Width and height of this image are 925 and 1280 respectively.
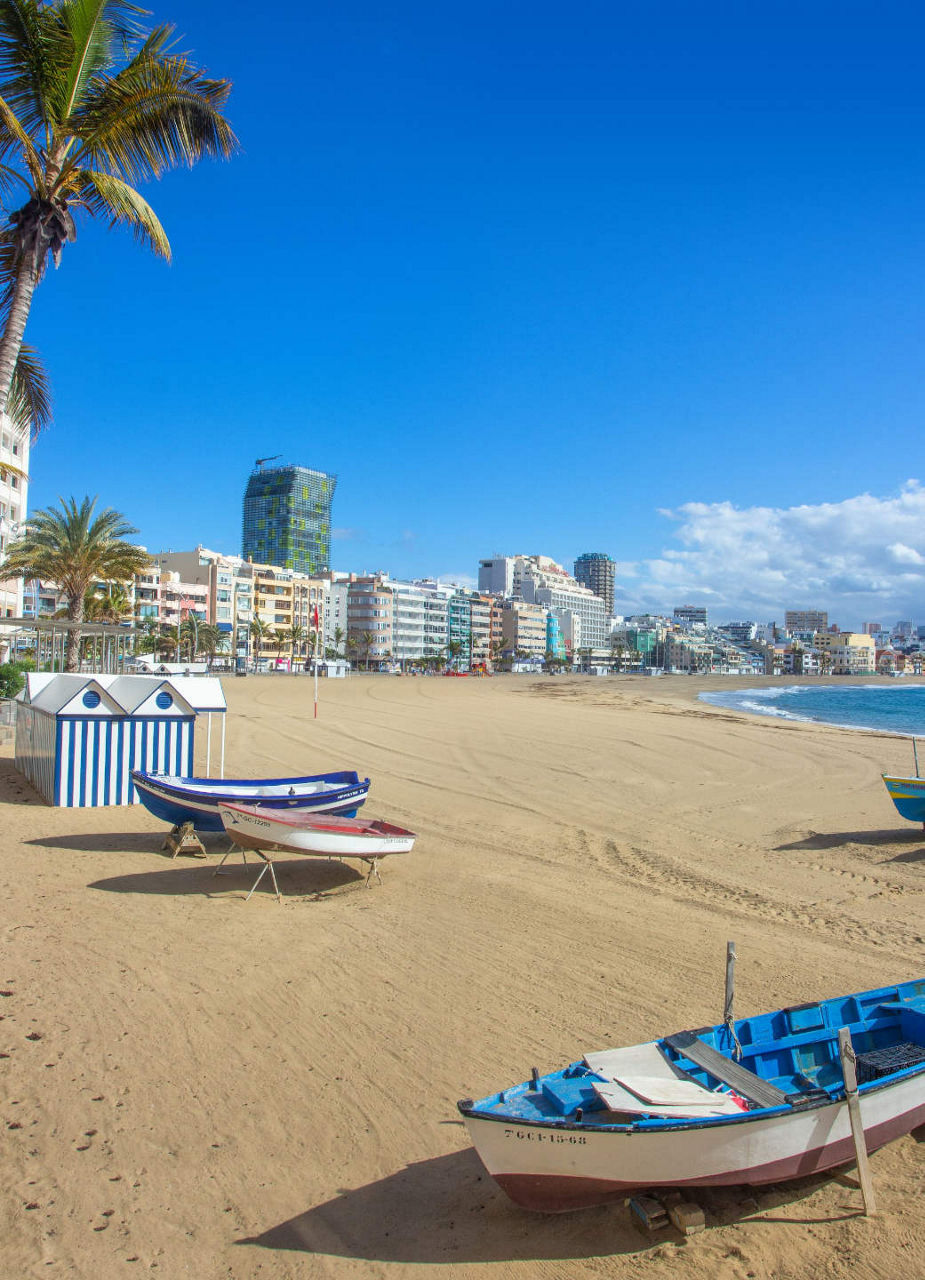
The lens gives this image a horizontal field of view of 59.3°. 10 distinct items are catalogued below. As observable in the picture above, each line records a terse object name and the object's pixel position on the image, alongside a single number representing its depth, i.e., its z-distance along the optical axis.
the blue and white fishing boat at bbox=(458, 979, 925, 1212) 4.25
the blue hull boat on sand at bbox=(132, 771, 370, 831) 11.68
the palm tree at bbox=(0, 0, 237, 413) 8.85
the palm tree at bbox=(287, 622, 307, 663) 118.82
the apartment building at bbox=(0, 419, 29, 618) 40.19
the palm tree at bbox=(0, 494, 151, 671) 34.47
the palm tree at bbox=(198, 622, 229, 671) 97.61
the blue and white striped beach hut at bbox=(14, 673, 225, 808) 14.39
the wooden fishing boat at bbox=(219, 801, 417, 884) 10.17
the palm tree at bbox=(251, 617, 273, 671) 112.25
